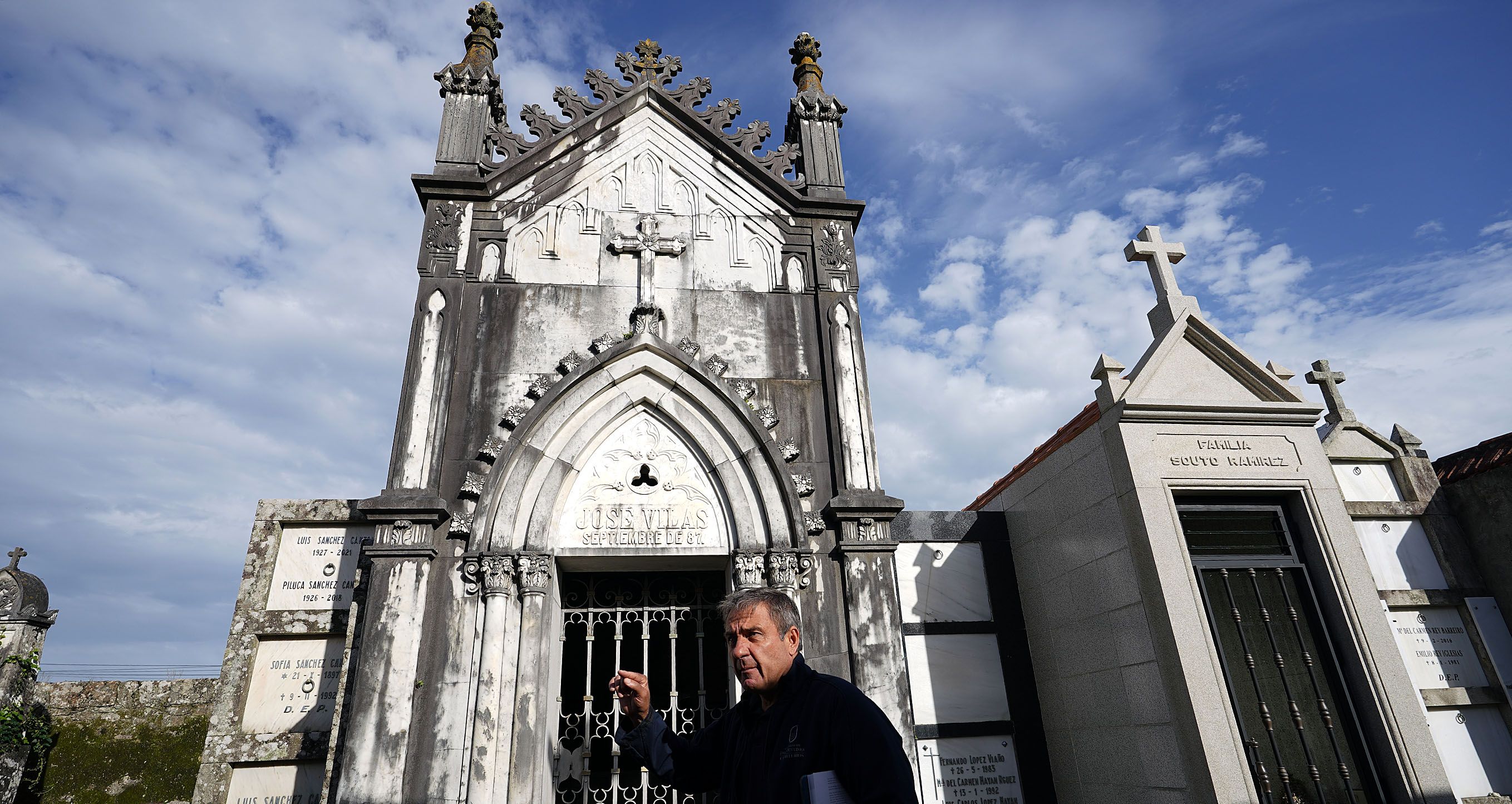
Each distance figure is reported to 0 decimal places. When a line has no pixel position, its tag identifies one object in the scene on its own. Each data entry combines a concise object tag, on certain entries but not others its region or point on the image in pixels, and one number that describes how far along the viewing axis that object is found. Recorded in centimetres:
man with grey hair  210
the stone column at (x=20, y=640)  695
